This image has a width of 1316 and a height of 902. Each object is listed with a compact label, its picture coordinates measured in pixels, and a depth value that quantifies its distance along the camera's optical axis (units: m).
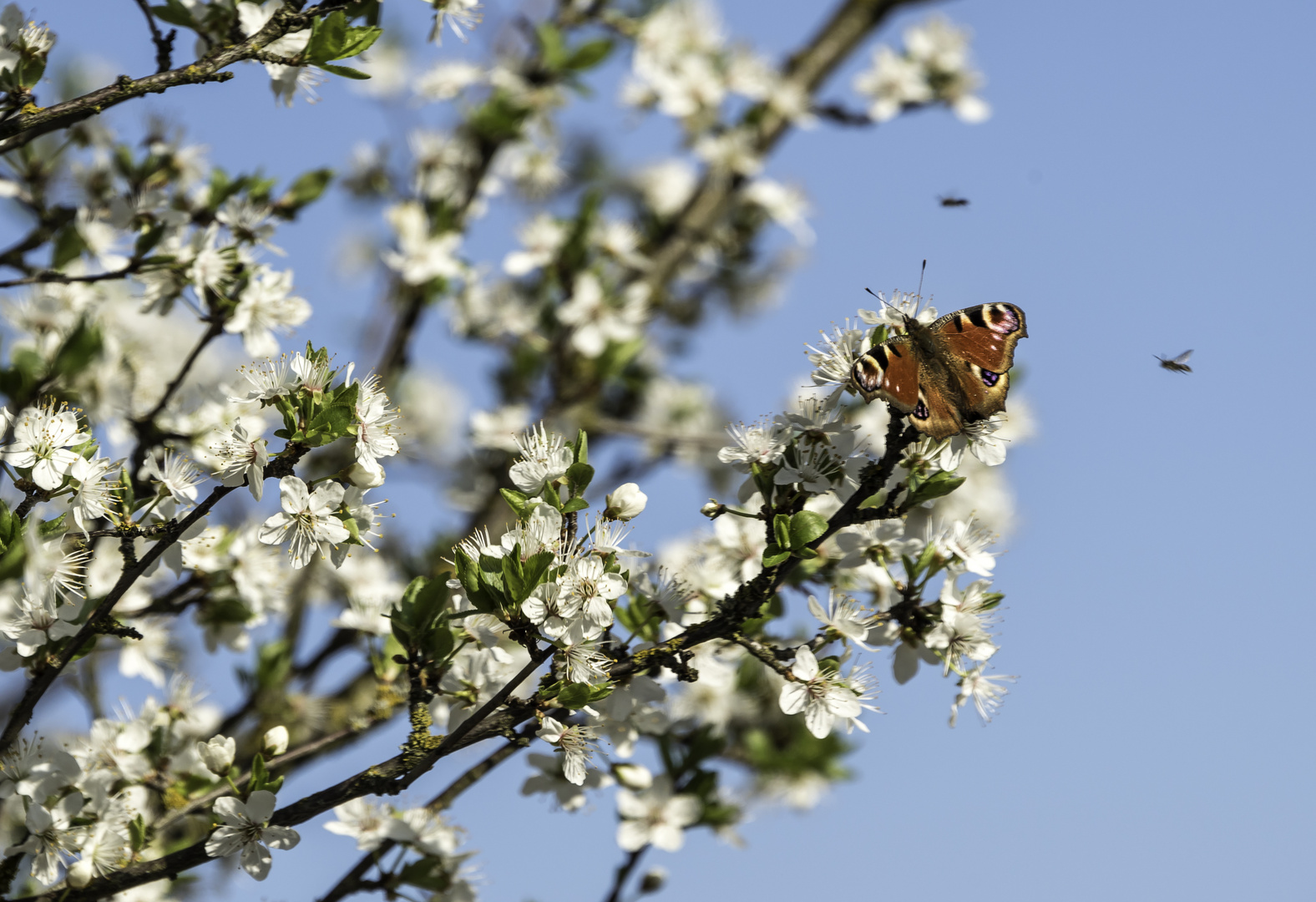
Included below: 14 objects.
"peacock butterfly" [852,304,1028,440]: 4.61
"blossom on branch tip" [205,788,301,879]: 4.71
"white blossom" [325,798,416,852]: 5.57
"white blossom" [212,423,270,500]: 4.48
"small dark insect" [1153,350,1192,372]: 6.07
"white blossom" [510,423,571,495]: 4.83
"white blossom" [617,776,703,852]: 6.46
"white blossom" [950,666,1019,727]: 5.27
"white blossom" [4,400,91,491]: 4.75
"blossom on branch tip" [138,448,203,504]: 4.91
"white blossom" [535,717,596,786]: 4.78
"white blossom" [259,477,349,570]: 4.73
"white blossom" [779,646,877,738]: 4.90
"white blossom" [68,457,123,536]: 4.74
